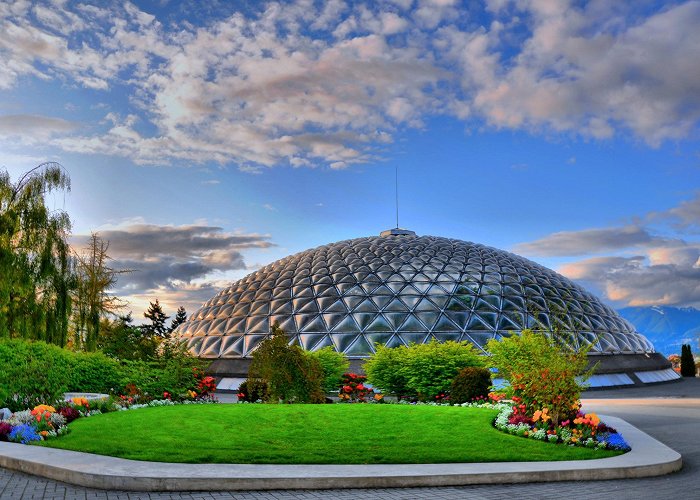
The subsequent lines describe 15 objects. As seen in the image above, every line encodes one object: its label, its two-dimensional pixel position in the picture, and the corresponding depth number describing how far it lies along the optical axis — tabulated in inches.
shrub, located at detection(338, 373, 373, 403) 1057.5
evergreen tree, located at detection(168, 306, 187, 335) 3462.1
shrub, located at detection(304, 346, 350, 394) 1146.0
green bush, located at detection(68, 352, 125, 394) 974.4
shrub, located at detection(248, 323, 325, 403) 930.1
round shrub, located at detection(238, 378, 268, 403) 981.8
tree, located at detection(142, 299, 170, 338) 3177.2
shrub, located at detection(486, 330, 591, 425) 619.8
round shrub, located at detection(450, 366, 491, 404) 953.5
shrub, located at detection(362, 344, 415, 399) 1090.1
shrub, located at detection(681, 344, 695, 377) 1907.0
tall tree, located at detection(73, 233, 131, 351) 1051.9
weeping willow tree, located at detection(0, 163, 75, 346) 862.5
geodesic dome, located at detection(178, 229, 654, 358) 1494.8
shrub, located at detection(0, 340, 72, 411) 756.0
